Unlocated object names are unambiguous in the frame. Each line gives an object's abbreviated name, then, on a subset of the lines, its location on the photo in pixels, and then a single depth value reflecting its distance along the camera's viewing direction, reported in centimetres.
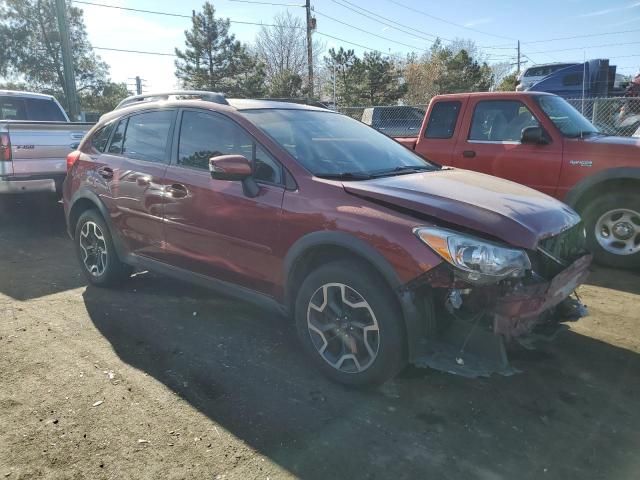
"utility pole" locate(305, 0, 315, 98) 3209
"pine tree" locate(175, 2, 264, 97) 3866
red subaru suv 277
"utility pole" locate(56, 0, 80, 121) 1590
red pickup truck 548
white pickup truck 698
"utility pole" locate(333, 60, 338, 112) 3566
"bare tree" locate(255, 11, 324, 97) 4847
